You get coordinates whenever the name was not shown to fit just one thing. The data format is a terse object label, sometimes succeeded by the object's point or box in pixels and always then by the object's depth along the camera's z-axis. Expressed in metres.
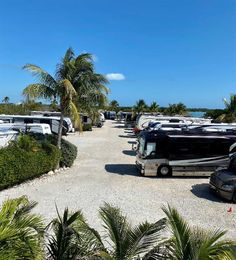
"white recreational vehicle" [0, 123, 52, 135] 17.00
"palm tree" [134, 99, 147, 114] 46.70
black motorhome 10.80
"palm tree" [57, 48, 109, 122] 11.32
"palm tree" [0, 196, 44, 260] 2.63
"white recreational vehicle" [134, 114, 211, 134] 22.99
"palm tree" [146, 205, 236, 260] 2.60
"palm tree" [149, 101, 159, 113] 47.50
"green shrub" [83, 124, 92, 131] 30.10
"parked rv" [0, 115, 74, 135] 22.74
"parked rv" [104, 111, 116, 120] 56.33
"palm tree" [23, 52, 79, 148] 10.82
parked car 8.00
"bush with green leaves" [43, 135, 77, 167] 12.10
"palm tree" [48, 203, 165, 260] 3.03
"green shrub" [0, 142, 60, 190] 8.45
